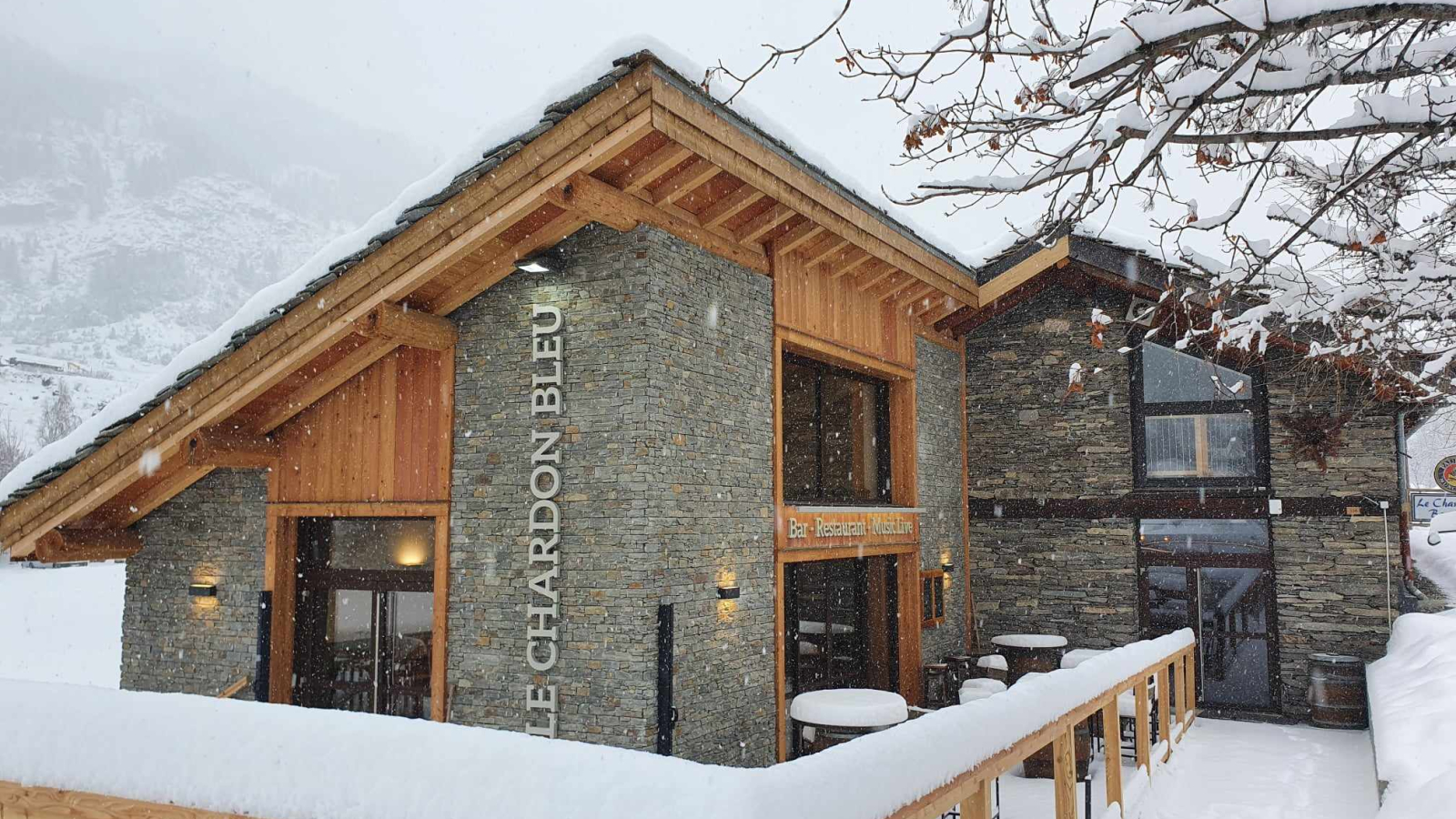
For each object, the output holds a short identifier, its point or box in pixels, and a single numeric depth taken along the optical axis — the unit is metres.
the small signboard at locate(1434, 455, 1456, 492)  14.63
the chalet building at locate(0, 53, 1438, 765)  7.06
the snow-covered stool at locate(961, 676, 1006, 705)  9.30
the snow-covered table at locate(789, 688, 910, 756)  7.39
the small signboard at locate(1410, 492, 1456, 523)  14.55
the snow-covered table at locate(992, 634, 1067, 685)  10.66
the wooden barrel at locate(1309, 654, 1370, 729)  10.04
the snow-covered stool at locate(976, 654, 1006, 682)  10.55
